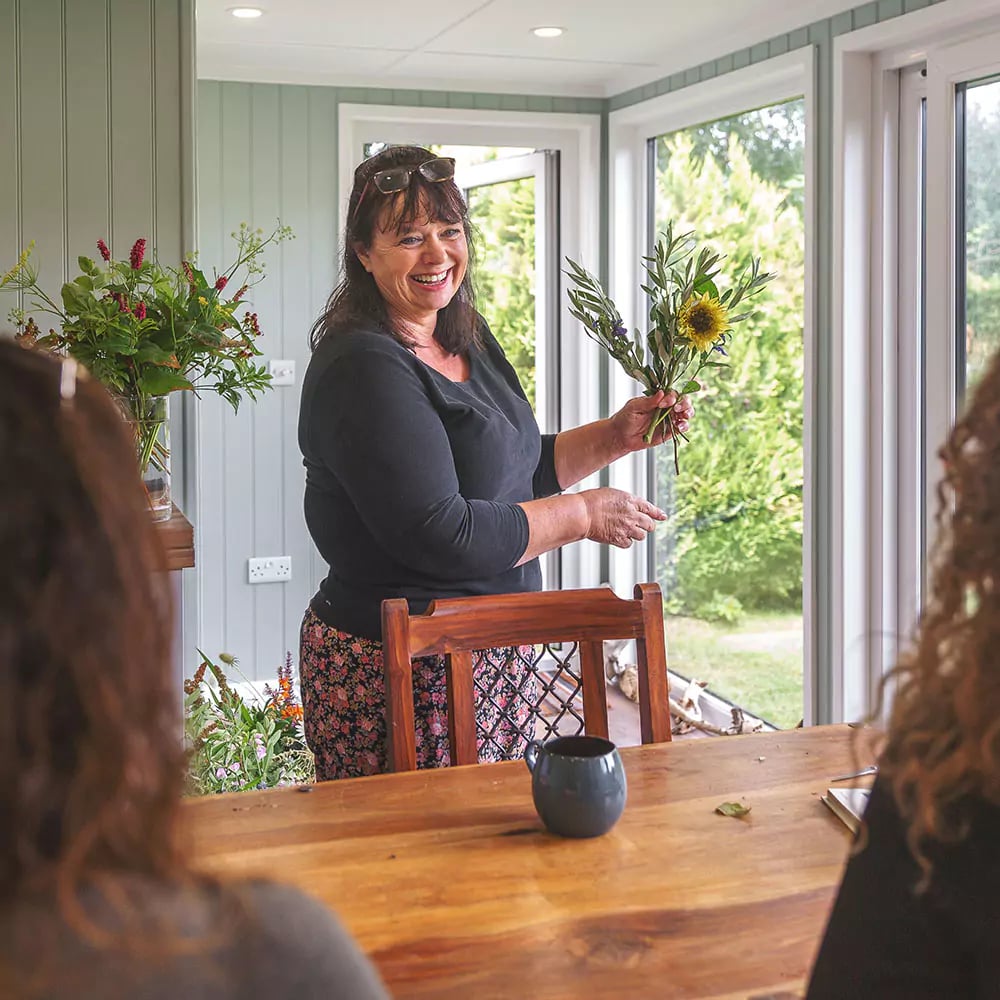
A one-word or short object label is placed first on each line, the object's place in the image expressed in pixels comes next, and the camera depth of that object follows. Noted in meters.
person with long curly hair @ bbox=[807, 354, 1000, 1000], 0.71
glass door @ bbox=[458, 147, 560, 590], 4.93
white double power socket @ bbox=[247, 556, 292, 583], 4.55
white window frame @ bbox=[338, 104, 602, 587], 4.59
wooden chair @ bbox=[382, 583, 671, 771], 1.76
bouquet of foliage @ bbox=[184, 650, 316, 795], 2.80
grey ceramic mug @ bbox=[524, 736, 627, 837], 1.38
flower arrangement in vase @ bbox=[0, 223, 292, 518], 2.36
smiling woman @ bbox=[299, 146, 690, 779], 1.99
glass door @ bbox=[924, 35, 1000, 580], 3.13
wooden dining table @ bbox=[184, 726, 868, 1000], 1.12
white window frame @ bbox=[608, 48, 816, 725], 3.70
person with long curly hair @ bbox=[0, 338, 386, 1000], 0.53
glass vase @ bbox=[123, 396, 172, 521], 2.44
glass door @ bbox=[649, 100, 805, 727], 3.99
